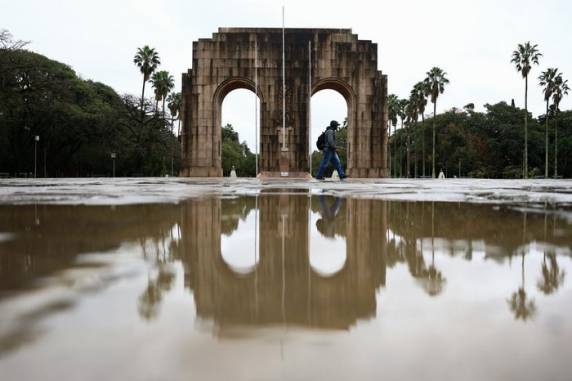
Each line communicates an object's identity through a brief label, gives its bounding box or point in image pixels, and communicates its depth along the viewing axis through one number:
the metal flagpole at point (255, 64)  27.22
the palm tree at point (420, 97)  63.25
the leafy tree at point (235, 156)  84.31
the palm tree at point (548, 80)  55.62
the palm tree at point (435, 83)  59.88
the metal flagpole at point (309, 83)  27.28
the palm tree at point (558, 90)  55.44
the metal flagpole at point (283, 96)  25.93
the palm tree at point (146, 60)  51.38
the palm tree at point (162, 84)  55.44
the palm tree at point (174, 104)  67.31
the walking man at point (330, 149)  16.51
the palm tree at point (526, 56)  51.34
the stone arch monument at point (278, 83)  27.33
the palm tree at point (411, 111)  65.75
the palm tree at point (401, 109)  73.94
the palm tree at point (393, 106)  73.38
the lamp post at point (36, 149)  43.33
